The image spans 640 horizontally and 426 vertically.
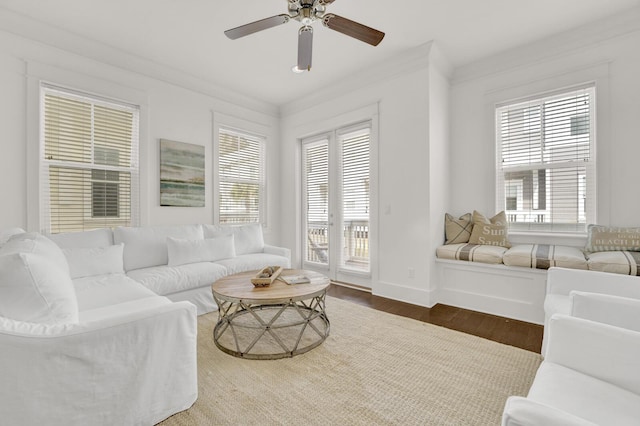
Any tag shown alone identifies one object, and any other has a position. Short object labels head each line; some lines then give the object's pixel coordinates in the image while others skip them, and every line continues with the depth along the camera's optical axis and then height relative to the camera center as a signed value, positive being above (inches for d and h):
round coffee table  80.7 -37.4
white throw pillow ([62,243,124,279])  98.6 -17.9
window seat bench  98.6 -23.7
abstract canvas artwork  143.7 +19.0
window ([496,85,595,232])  117.3 +22.4
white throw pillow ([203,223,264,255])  150.4 -12.5
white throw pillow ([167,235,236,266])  124.1 -17.5
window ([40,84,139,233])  115.3 +20.7
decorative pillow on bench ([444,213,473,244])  136.7 -7.5
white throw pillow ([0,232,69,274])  61.1 -8.2
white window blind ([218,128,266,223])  170.9 +21.3
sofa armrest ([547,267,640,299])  69.3 -17.5
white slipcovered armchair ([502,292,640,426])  31.2 -22.6
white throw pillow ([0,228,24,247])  78.0 -7.1
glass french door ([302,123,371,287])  159.3 +4.8
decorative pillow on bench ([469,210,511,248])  128.3 -8.1
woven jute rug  58.9 -41.0
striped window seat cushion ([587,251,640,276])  90.7 -15.7
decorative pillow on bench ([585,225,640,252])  101.3 -9.0
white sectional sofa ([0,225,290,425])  44.3 -24.7
